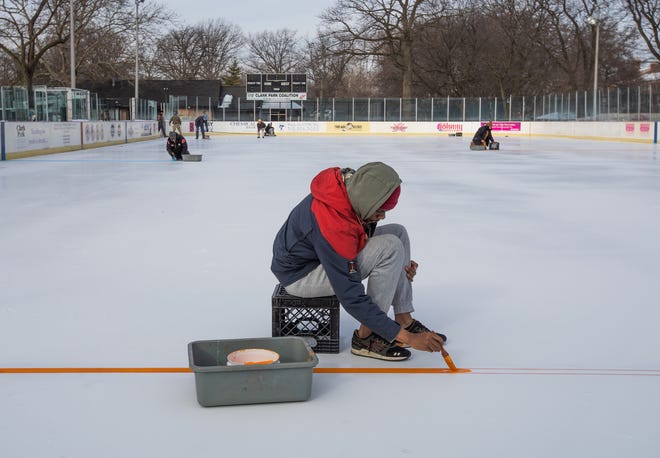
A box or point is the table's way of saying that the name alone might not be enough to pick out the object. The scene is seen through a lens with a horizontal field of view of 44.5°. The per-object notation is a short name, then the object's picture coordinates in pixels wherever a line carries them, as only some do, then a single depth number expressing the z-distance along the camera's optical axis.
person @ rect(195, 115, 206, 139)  40.12
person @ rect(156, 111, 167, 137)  42.86
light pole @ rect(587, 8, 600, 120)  38.16
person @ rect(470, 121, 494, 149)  27.31
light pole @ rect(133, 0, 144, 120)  41.27
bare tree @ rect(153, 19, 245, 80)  79.00
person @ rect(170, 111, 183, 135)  25.83
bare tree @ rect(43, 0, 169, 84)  47.12
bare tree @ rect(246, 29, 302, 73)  82.88
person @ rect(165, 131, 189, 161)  20.78
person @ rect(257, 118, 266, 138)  45.11
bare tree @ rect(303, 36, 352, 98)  74.75
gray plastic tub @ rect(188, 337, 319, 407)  3.20
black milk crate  3.86
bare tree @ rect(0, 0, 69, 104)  44.47
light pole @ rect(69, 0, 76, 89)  29.84
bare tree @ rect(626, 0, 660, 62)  50.03
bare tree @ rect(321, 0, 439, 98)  54.16
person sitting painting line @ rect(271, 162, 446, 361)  3.41
